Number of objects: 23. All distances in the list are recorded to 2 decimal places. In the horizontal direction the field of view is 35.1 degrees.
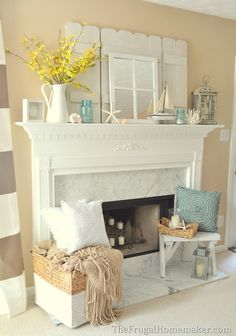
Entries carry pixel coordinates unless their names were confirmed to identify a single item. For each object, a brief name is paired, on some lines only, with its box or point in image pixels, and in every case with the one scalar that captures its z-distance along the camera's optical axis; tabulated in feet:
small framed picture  8.48
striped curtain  8.20
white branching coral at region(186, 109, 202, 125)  10.84
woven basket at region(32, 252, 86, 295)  7.80
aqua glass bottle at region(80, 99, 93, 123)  9.23
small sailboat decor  10.33
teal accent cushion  10.58
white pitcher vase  8.78
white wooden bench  10.26
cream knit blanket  7.97
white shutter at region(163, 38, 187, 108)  10.73
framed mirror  9.82
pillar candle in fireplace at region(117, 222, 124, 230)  11.01
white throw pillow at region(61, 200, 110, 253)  8.31
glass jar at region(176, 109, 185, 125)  10.69
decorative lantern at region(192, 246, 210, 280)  10.50
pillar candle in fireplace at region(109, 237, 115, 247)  10.81
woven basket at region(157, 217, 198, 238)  10.12
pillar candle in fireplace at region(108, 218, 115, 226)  10.83
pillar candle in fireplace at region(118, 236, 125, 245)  10.94
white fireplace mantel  8.91
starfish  9.55
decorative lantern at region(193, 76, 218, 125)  11.30
